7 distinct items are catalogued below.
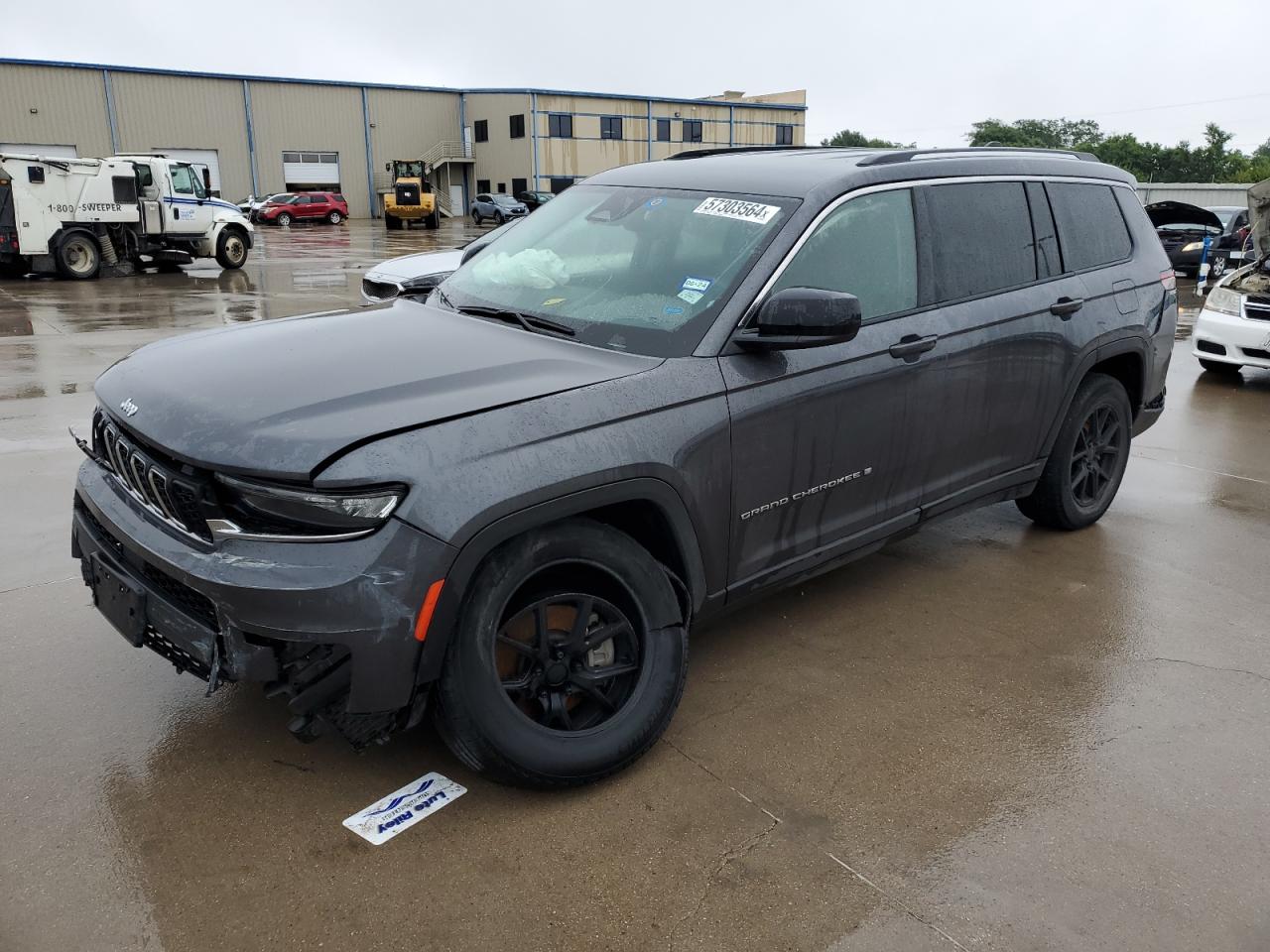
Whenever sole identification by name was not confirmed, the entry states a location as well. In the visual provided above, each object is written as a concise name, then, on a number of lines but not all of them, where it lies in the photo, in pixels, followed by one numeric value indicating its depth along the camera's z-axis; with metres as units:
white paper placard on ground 2.84
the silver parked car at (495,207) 46.94
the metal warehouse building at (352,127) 47.56
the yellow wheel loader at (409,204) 45.47
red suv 44.78
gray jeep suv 2.59
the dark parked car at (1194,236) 20.45
